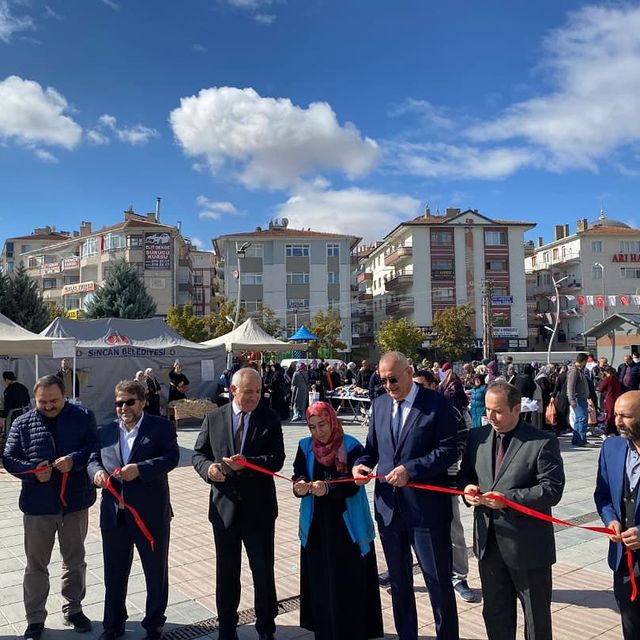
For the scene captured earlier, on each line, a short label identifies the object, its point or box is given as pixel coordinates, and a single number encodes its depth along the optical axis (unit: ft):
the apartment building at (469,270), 188.55
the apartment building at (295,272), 184.96
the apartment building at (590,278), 205.05
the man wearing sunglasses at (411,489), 11.80
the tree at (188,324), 138.82
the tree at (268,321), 160.76
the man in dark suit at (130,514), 12.99
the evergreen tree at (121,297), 120.57
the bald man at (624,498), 9.99
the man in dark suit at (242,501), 12.79
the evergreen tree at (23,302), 110.22
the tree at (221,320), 150.51
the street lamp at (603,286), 201.85
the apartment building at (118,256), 177.47
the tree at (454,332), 172.96
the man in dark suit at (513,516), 10.66
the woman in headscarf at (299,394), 62.82
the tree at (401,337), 168.86
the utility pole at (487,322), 158.10
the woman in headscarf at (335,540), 12.34
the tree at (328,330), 162.81
